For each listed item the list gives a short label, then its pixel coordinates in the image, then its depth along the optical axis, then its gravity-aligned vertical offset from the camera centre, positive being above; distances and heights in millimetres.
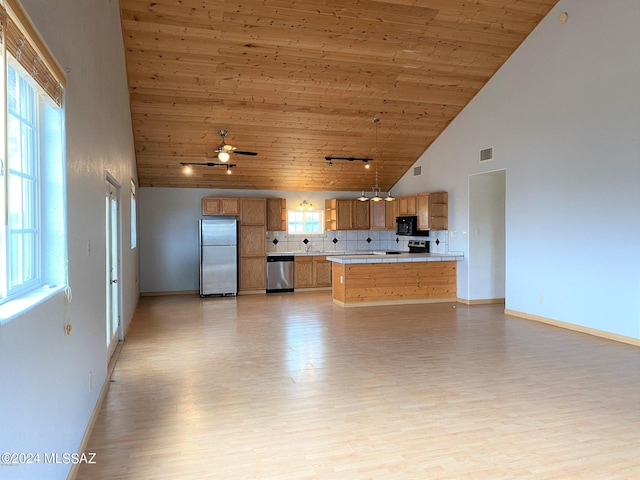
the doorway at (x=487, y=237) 8023 -73
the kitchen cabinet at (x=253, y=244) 9680 -217
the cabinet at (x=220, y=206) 9586 +610
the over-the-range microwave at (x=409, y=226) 9266 +151
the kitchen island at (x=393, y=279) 7918 -829
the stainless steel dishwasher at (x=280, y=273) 9852 -867
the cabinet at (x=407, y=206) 9252 +592
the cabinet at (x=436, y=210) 8602 +449
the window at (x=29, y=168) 1625 +316
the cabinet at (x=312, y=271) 10070 -859
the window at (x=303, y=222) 10711 +286
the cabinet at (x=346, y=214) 10461 +457
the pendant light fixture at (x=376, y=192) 10517 +975
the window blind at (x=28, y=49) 1544 +755
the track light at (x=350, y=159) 8797 +1509
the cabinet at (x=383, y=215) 10328 +429
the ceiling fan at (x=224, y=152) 6655 +1268
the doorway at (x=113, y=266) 4713 -353
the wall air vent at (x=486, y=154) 7474 +1336
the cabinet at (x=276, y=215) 10141 +432
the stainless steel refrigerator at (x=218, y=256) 9234 -459
